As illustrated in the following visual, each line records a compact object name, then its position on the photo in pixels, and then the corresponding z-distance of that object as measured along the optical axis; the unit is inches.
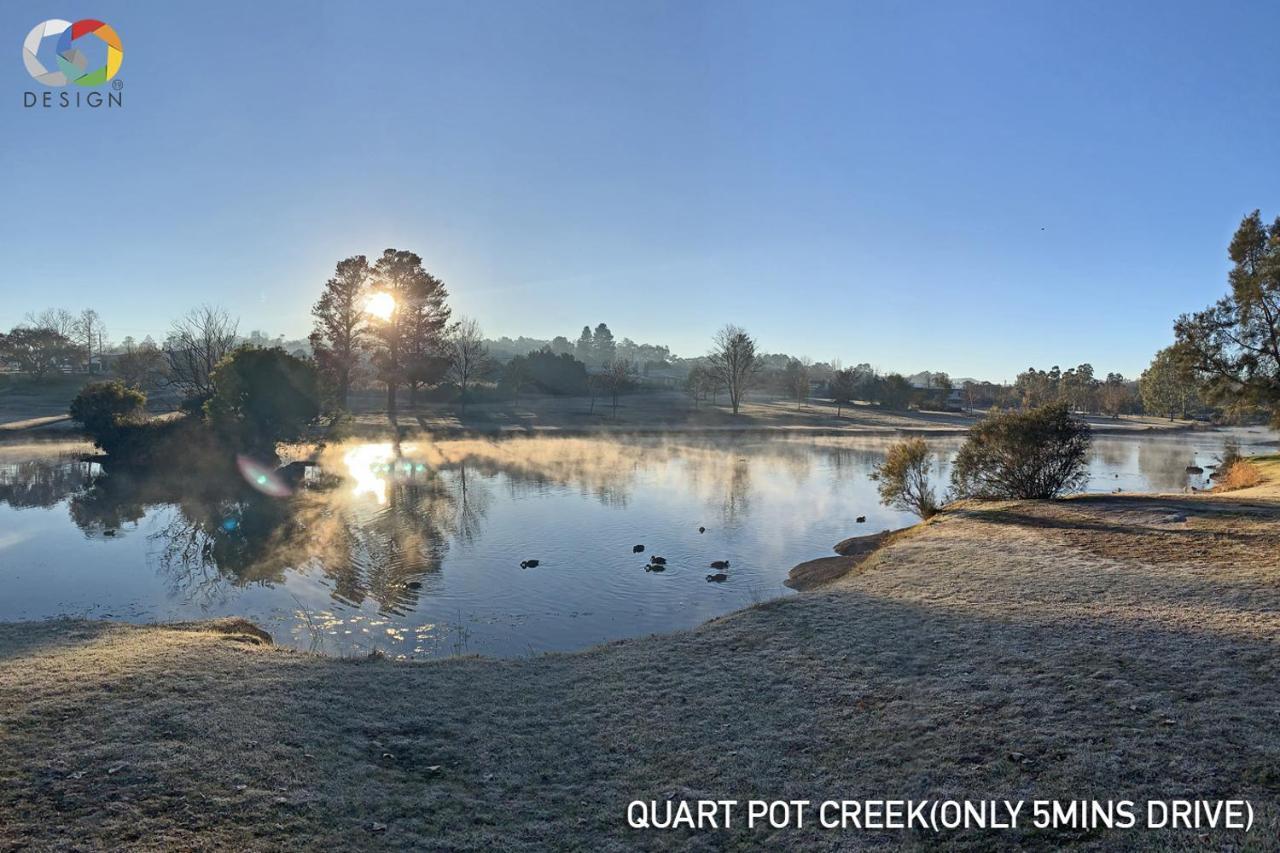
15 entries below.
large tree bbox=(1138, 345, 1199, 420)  3896.4
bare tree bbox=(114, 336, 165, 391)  2928.2
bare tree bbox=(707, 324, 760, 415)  3545.8
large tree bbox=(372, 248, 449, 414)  2605.8
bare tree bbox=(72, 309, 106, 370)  3941.9
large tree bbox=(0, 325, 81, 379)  3275.1
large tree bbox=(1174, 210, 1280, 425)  1284.4
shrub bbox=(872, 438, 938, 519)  931.3
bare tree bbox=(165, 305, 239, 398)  1914.2
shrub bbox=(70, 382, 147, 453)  1411.2
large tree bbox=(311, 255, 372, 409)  2516.0
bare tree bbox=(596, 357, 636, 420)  3351.4
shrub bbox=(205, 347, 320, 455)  1386.6
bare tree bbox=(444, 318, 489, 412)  2851.9
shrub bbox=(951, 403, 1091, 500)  850.1
